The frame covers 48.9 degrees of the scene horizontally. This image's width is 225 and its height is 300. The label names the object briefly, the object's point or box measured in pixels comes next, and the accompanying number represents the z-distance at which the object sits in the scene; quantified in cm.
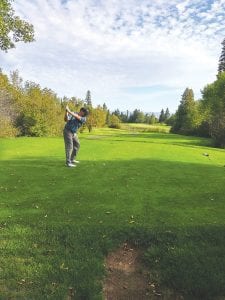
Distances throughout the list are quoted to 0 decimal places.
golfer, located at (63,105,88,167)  977
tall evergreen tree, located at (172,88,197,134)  6042
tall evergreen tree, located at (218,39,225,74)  5593
